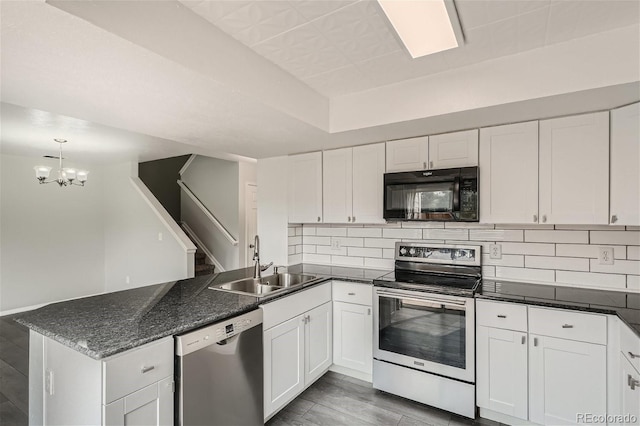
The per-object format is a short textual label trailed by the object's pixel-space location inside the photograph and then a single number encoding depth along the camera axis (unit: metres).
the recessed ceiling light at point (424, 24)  1.53
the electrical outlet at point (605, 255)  2.26
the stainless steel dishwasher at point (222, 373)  1.59
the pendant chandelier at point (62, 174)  3.88
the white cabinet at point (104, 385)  1.32
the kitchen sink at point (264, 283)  2.55
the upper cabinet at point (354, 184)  2.97
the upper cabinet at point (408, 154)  2.72
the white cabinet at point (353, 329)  2.71
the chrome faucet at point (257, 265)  2.77
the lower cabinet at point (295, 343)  2.17
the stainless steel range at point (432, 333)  2.25
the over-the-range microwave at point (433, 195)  2.46
